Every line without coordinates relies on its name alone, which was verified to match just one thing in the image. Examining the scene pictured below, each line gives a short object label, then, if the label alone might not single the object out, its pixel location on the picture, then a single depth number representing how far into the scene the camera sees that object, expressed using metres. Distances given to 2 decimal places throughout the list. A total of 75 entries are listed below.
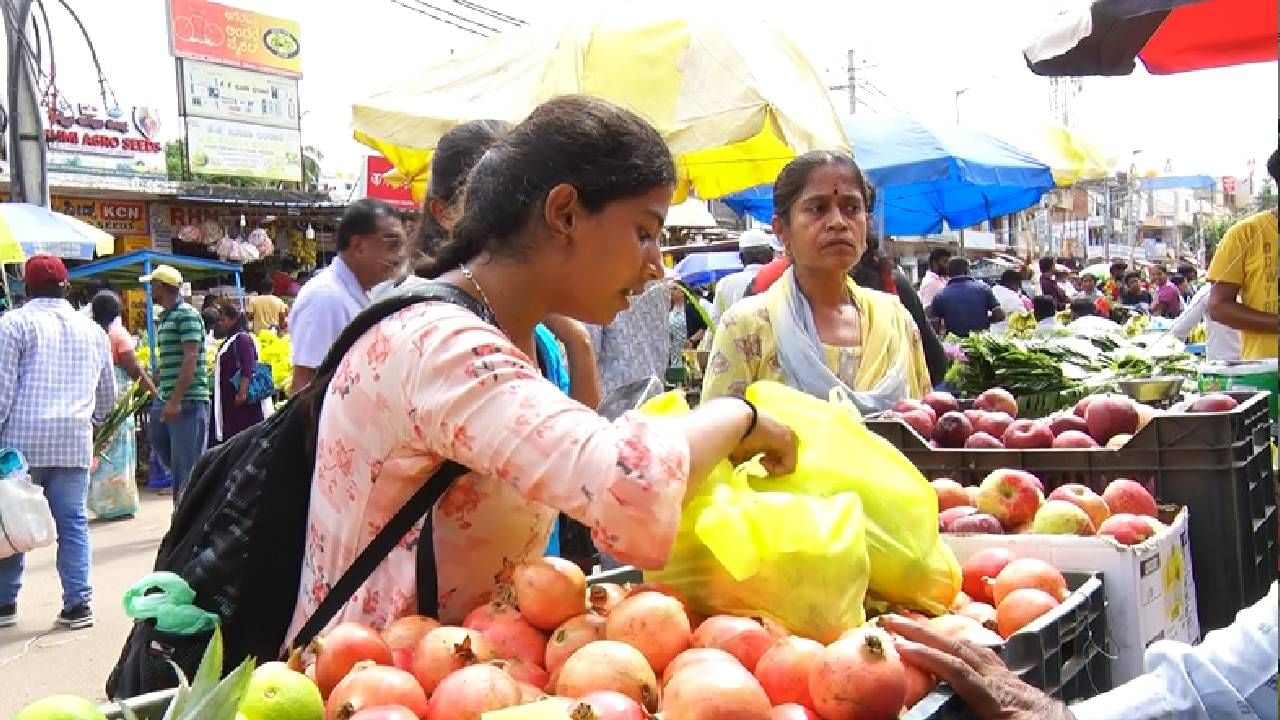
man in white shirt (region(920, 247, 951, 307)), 12.93
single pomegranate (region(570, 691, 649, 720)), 1.29
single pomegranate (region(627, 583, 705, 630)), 1.74
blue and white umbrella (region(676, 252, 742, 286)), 18.39
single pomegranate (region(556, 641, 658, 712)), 1.43
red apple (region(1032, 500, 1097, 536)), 2.31
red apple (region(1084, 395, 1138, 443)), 2.98
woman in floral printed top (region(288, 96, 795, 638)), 1.60
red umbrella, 3.96
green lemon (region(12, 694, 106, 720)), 1.29
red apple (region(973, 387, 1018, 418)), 3.51
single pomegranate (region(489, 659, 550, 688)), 1.56
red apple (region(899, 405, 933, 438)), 3.15
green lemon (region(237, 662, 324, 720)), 1.40
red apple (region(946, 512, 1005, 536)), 2.36
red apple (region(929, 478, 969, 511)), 2.59
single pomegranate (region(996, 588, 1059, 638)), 1.82
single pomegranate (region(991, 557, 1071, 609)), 1.92
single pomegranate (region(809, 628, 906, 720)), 1.40
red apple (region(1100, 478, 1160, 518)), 2.52
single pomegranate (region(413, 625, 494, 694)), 1.53
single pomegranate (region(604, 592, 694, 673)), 1.58
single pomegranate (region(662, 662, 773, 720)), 1.35
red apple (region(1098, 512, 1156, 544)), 2.24
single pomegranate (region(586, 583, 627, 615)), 1.78
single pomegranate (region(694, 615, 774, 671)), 1.58
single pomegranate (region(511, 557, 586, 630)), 1.67
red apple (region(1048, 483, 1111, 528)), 2.45
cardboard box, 2.08
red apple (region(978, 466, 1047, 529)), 2.46
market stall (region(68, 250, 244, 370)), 14.30
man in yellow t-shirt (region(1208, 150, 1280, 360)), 5.06
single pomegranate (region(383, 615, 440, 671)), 1.62
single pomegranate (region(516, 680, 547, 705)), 1.45
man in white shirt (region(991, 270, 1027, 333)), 12.19
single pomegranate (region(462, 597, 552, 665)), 1.64
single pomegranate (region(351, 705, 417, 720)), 1.35
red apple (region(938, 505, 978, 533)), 2.43
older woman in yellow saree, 3.66
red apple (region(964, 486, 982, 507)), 2.55
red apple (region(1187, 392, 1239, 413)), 2.87
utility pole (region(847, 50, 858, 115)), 34.62
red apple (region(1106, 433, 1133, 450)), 2.79
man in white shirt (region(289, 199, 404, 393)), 5.06
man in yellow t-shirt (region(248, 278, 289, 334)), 14.22
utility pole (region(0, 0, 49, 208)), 8.53
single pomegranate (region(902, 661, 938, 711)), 1.51
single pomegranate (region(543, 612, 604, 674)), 1.60
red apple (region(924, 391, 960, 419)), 3.43
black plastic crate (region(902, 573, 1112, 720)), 1.52
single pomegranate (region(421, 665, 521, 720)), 1.38
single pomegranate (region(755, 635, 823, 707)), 1.48
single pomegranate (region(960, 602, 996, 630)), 1.91
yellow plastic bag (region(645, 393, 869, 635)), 1.66
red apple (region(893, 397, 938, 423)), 3.24
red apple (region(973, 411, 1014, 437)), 3.17
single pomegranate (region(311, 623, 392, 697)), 1.57
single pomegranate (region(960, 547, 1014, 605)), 2.09
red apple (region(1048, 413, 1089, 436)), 3.08
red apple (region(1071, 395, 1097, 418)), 3.19
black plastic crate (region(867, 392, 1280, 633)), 2.66
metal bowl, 3.78
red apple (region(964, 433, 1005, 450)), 2.94
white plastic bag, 5.62
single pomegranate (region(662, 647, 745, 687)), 1.47
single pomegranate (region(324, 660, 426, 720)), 1.42
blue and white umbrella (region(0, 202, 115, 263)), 8.55
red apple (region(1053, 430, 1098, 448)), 2.88
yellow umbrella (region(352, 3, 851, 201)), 5.83
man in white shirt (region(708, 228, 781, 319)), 8.40
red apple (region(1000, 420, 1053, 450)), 2.96
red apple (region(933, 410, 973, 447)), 3.09
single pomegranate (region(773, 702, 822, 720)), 1.41
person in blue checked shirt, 6.11
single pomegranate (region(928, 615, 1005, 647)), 1.71
